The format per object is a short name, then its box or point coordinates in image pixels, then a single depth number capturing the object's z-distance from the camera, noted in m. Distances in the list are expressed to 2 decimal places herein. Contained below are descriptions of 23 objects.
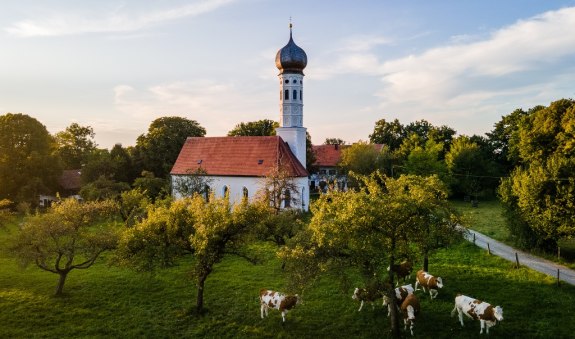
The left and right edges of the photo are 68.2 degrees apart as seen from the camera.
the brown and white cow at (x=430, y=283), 19.84
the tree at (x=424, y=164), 55.50
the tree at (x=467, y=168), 58.19
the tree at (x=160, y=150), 56.22
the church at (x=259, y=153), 43.78
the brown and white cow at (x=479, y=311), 16.00
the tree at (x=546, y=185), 24.98
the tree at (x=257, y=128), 61.44
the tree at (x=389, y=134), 74.81
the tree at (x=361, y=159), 52.72
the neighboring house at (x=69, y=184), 56.34
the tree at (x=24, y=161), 49.38
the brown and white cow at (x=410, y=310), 16.38
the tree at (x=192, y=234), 17.77
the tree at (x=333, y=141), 81.16
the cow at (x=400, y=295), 18.07
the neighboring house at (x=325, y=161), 70.50
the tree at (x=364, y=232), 14.74
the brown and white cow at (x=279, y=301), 17.92
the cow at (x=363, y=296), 18.21
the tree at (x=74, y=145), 73.30
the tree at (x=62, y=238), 19.91
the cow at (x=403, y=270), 21.35
